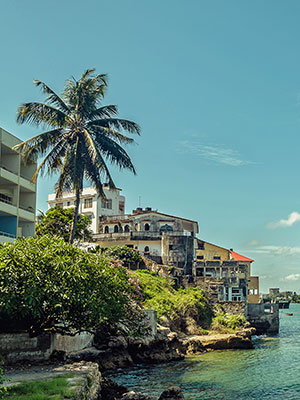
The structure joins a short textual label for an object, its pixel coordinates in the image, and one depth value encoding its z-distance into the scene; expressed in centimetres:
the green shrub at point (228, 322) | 5262
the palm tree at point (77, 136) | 3350
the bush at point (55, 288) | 2239
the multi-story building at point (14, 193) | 3475
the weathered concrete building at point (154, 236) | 6812
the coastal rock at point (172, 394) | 2095
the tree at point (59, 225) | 5438
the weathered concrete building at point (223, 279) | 6012
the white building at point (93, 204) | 8106
